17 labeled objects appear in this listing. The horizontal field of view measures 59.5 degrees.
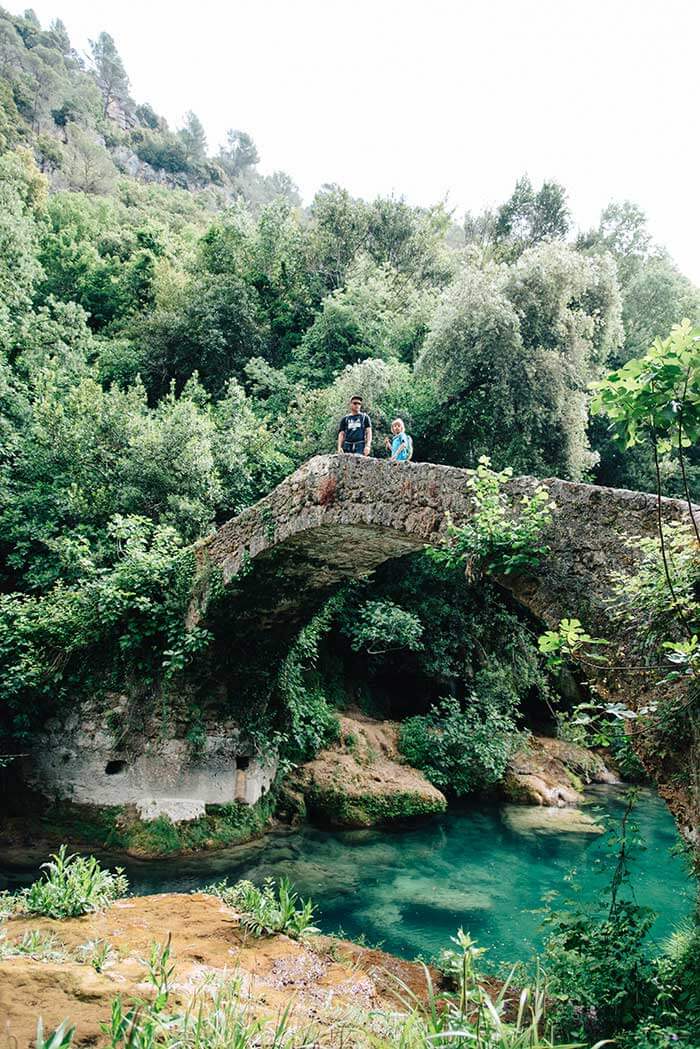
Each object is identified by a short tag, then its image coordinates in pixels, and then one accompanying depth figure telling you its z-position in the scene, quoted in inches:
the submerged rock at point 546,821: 381.7
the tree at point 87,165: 1722.4
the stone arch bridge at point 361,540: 173.9
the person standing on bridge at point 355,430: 287.7
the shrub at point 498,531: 184.2
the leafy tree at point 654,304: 821.9
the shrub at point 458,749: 418.6
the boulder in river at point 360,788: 369.7
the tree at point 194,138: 2742.9
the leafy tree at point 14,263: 561.3
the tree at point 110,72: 2886.3
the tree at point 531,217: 989.2
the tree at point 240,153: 3041.3
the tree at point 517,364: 517.7
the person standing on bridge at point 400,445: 282.5
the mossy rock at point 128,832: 319.9
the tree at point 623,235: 981.2
